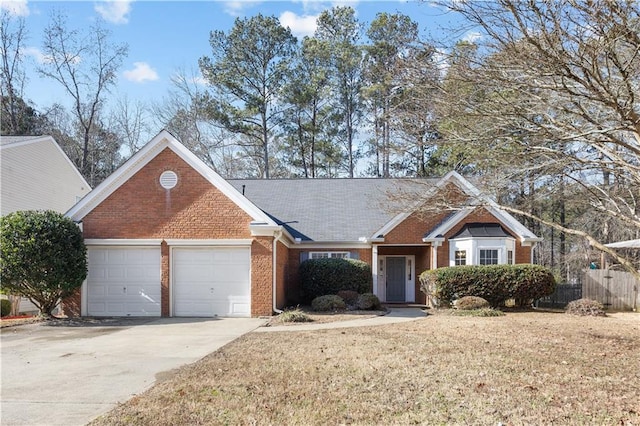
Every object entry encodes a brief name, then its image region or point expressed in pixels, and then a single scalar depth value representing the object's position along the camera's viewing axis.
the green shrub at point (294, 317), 14.25
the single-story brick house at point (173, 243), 15.88
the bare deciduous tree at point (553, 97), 6.17
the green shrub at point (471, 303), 16.94
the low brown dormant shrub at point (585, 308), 17.05
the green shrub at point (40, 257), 14.10
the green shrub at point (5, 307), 16.75
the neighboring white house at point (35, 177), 20.31
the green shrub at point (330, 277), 18.52
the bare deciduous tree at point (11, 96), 32.00
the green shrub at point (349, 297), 17.77
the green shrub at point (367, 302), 17.17
